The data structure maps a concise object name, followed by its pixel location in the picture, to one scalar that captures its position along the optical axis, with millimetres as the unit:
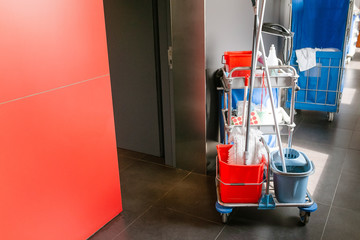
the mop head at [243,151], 2424
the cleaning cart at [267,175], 2381
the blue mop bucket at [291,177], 2350
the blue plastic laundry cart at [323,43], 4066
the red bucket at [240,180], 2393
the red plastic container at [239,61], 2582
